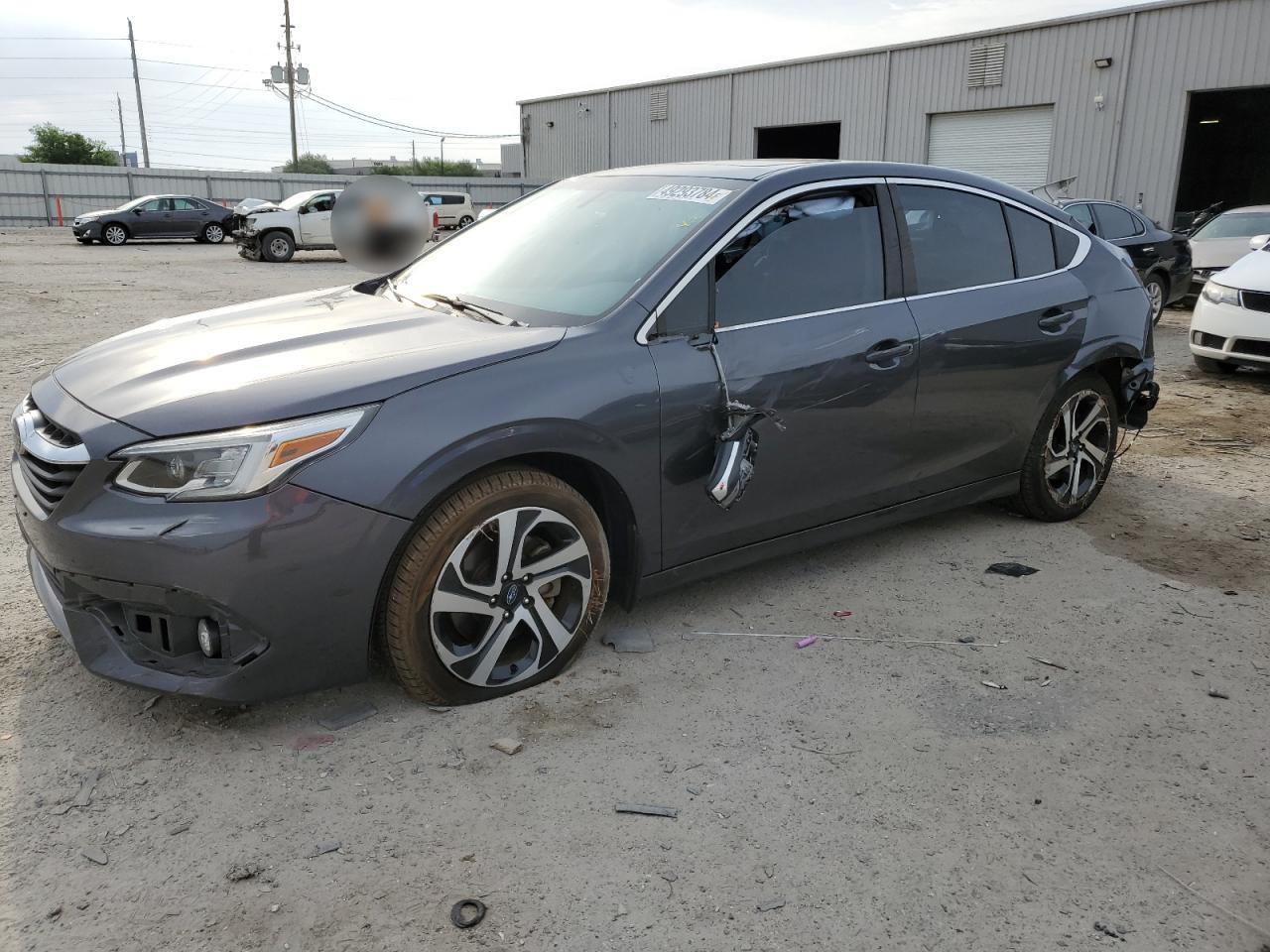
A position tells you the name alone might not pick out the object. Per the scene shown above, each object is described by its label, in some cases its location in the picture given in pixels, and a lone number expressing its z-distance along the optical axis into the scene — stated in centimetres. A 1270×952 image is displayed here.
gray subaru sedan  275
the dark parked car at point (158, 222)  2770
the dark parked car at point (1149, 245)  1281
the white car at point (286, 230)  2314
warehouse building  2134
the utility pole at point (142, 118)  6406
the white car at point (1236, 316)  867
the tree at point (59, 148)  5650
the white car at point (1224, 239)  1406
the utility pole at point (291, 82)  5206
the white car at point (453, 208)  3348
